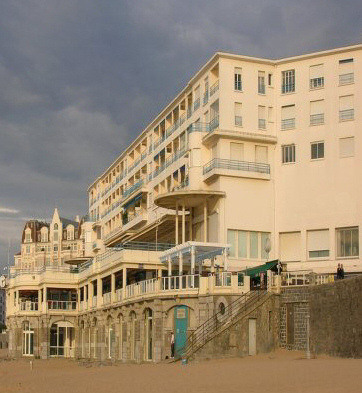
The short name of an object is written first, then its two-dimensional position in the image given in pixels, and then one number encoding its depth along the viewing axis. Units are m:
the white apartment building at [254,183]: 50.41
